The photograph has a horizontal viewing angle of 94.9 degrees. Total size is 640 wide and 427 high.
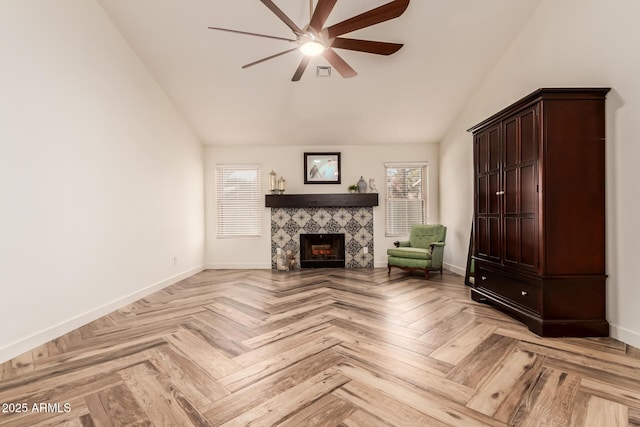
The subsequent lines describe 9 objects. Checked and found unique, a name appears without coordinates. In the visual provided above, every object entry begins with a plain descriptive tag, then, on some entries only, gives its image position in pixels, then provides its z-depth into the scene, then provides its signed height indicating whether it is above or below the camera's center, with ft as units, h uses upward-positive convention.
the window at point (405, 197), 19.65 +0.90
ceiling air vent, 13.50 +6.52
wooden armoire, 8.28 -0.10
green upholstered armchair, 15.97 -2.23
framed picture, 19.63 +2.83
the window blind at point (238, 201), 19.60 +0.75
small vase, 19.24 +1.63
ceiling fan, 7.76 +5.32
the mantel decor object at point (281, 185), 19.08 +1.73
